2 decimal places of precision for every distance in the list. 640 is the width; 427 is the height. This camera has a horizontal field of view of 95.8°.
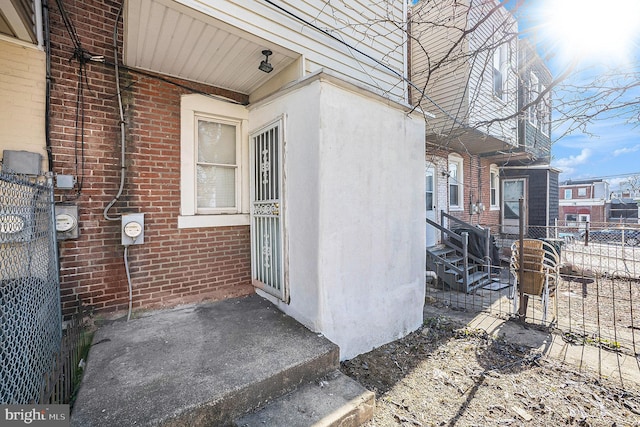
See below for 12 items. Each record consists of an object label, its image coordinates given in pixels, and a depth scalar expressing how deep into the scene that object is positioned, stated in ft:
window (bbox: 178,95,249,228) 12.64
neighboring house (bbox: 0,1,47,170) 9.36
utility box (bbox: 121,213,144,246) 11.12
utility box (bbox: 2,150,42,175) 9.28
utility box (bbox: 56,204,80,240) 10.11
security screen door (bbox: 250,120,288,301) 12.07
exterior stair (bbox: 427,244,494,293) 21.33
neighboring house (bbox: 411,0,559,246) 25.86
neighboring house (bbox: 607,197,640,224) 97.96
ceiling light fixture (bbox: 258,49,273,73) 11.10
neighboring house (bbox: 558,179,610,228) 103.76
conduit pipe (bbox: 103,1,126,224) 11.00
